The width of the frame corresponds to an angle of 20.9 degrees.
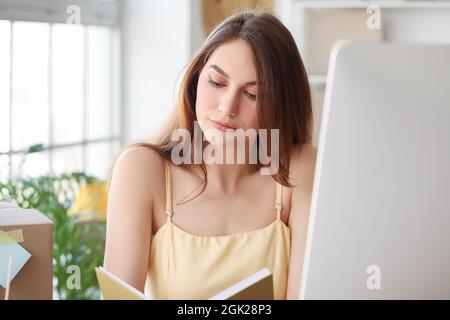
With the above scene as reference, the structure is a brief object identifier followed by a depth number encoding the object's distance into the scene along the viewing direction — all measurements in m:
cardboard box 1.91
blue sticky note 1.89
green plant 3.48
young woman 2.08
